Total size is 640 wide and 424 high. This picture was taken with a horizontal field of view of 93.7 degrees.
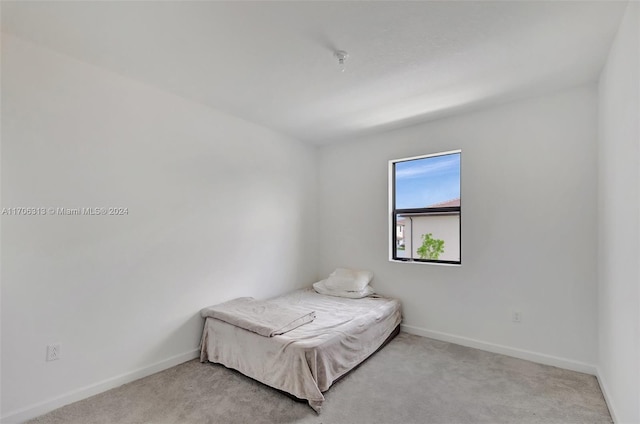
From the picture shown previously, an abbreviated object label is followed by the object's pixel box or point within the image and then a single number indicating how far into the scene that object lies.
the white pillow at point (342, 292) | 3.59
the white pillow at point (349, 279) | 3.67
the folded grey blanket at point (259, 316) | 2.44
